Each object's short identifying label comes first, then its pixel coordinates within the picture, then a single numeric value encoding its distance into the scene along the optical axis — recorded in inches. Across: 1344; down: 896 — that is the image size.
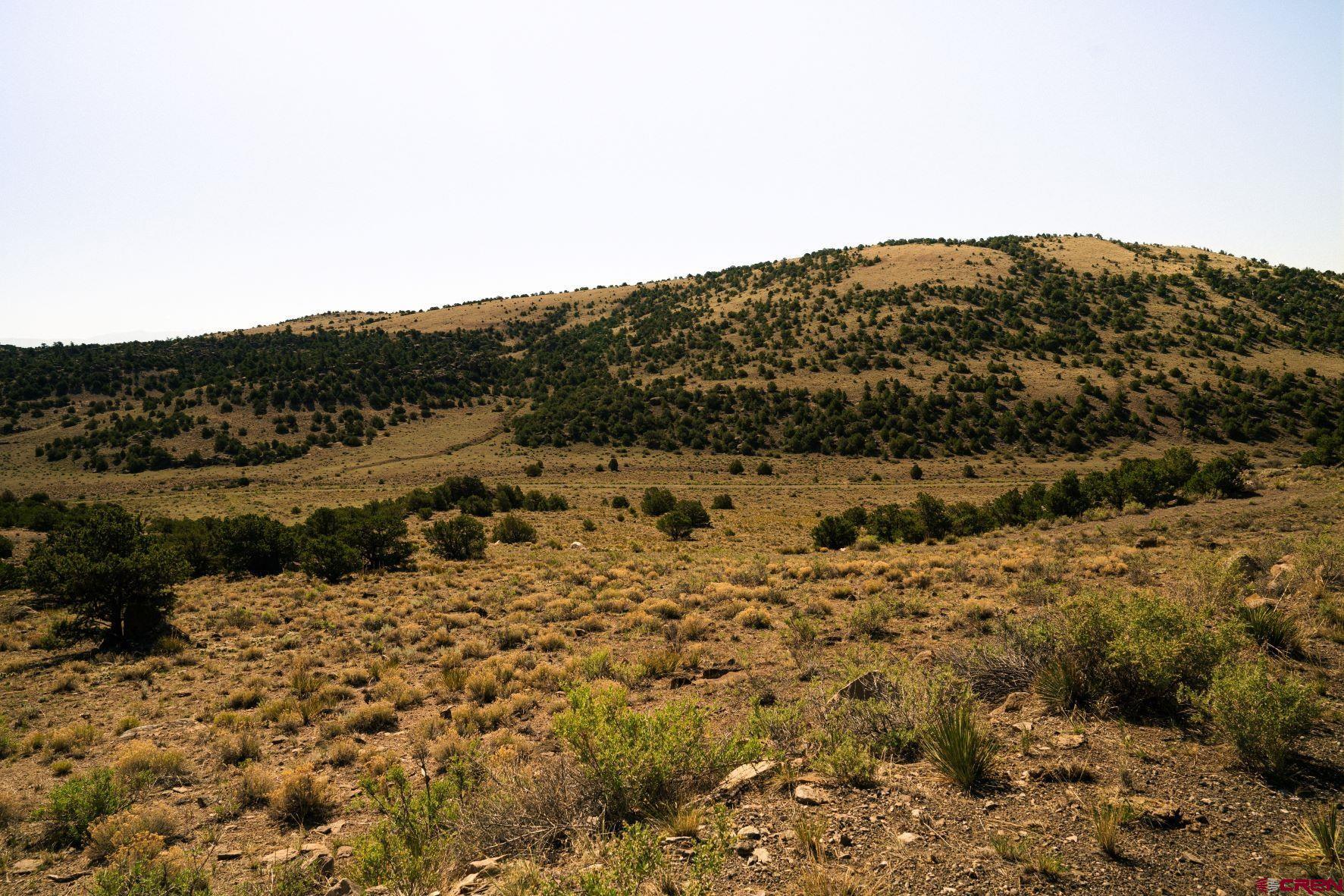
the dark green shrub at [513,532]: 1092.5
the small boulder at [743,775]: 216.7
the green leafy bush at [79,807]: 249.8
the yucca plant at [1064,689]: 256.8
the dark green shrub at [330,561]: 786.8
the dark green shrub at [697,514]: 1257.4
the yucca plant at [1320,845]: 146.9
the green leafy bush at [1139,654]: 240.5
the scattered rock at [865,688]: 271.4
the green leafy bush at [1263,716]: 189.6
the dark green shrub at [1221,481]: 995.9
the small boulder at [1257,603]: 344.5
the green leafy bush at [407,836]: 188.5
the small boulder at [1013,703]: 268.1
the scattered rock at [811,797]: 200.8
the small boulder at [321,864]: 217.2
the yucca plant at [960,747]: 203.6
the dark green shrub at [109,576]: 510.0
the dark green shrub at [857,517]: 1159.6
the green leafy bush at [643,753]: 208.1
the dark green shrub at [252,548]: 821.2
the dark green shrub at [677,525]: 1167.6
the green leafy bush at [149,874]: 191.5
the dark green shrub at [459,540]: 928.3
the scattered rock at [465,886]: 181.5
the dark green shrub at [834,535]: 996.6
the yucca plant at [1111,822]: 161.0
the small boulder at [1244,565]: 415.6
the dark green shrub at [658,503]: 1441.9
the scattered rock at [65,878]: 224.7
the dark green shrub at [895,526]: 992.9
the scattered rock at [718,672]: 405.4
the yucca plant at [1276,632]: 296.8
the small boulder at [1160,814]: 172.4
